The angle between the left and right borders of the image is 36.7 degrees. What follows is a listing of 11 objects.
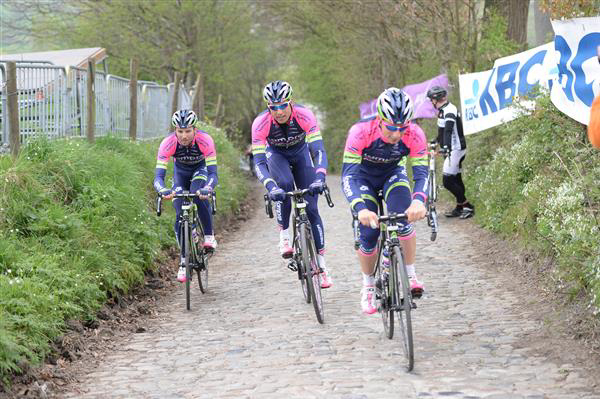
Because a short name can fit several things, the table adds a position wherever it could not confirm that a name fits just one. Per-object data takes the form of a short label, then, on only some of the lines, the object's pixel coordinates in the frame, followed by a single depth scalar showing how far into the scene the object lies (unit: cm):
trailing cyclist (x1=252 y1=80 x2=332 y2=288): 912
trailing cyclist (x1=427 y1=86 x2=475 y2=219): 1438
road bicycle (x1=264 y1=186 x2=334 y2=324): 848
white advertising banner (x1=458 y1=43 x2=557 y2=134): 1426
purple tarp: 2449
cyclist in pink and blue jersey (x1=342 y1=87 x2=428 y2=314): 706
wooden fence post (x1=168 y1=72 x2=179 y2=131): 2331
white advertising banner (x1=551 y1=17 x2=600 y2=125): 980
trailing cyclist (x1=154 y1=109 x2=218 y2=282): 996
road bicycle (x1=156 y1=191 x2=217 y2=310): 965
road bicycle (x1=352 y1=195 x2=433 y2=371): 657
